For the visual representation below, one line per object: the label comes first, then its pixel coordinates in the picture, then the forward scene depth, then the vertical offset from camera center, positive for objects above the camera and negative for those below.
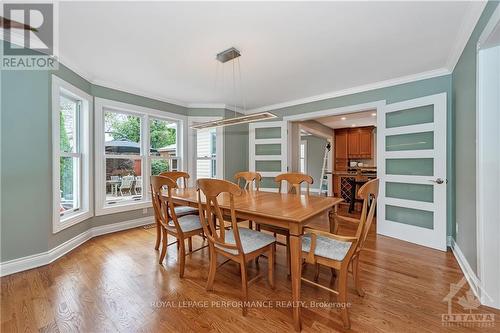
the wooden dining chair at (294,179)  2.63 -0.17
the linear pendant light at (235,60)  2.43 +1.30
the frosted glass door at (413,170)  2.78 -0.06
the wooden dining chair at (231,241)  1.58 -0.64
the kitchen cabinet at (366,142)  6.85 +0.78
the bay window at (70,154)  2.54 +0.17
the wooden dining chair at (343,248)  1.46 -0.63
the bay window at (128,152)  3.37 +0.26
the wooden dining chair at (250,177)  3.08 -0.16
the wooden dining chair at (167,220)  2.12 -0.62
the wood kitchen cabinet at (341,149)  7.34 +0.59
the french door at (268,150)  4.51 +0.36
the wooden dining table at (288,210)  1.45 -0.36
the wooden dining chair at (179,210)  2.71 -0.59
